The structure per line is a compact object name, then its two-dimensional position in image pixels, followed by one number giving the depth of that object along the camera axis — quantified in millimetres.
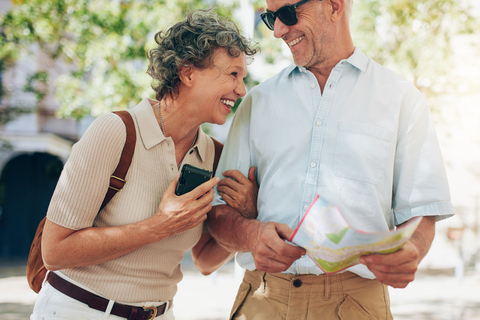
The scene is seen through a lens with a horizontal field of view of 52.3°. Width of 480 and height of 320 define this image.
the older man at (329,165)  2127
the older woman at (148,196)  2186
